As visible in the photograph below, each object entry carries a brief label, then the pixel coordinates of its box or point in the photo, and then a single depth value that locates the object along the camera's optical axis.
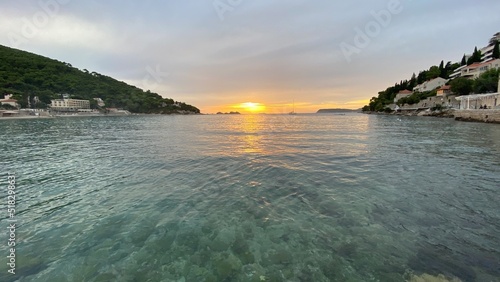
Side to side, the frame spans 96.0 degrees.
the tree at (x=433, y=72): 130.38
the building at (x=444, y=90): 94.82
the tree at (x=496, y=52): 89.12
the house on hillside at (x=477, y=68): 82.62
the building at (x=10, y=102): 122.75
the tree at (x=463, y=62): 120.30
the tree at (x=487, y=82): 67.69
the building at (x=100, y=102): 182.50
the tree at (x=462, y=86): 79.06
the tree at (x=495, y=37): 113.66
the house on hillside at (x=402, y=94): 139.62
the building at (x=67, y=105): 151.38
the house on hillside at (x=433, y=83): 117.94
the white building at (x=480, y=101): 52.34
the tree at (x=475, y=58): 104.38
